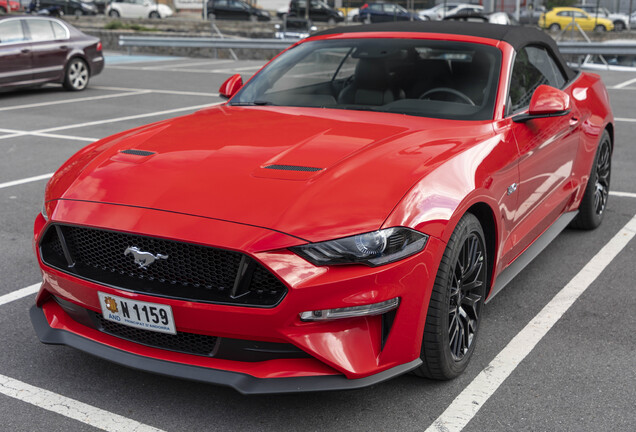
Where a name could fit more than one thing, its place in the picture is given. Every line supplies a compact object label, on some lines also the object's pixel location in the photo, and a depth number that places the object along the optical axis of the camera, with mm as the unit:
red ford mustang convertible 2881
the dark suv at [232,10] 44188
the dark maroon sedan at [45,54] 13633
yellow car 33022
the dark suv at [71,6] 43356
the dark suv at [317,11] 37250
